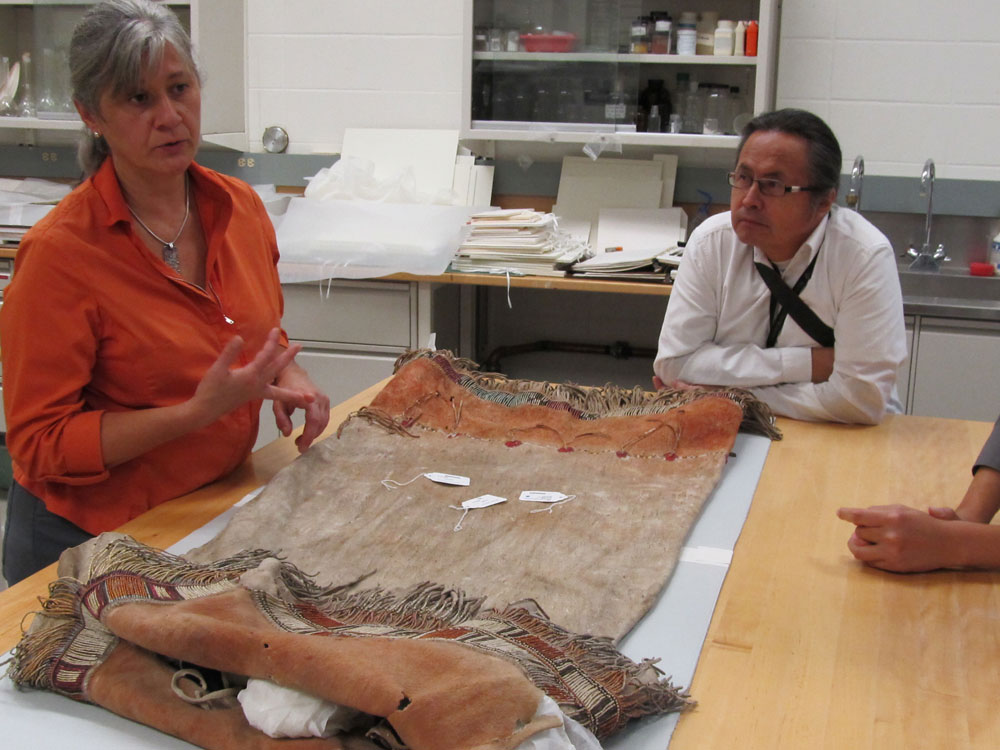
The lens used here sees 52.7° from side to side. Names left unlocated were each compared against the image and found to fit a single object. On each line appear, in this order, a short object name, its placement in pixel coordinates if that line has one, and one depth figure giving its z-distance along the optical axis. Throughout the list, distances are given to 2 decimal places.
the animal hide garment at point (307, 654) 0.81
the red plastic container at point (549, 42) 3.53
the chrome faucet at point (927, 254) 3.45
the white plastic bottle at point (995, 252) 3.48
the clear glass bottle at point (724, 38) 3.36
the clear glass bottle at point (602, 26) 3.49
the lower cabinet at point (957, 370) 3.04
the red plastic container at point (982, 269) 3.44
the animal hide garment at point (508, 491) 1.22
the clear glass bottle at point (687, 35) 3.41
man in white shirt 2.00
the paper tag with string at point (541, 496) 1.47
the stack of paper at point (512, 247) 3.31
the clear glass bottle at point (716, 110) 3.48
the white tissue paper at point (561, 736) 0.81
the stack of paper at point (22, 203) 3.58
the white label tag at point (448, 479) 1.52
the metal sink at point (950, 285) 3.39
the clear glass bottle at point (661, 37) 3.44
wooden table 0.95
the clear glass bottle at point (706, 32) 3.41
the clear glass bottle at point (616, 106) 3.53
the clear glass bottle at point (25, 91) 3.95
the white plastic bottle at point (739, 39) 3.34
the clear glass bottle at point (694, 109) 3.51
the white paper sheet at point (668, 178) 3.69
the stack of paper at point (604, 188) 3.69
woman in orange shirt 1.41
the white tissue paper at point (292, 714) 0.82
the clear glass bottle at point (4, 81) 3.93
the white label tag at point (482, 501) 1.44
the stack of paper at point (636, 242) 3.24
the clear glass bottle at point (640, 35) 3.46
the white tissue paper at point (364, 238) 3.31
